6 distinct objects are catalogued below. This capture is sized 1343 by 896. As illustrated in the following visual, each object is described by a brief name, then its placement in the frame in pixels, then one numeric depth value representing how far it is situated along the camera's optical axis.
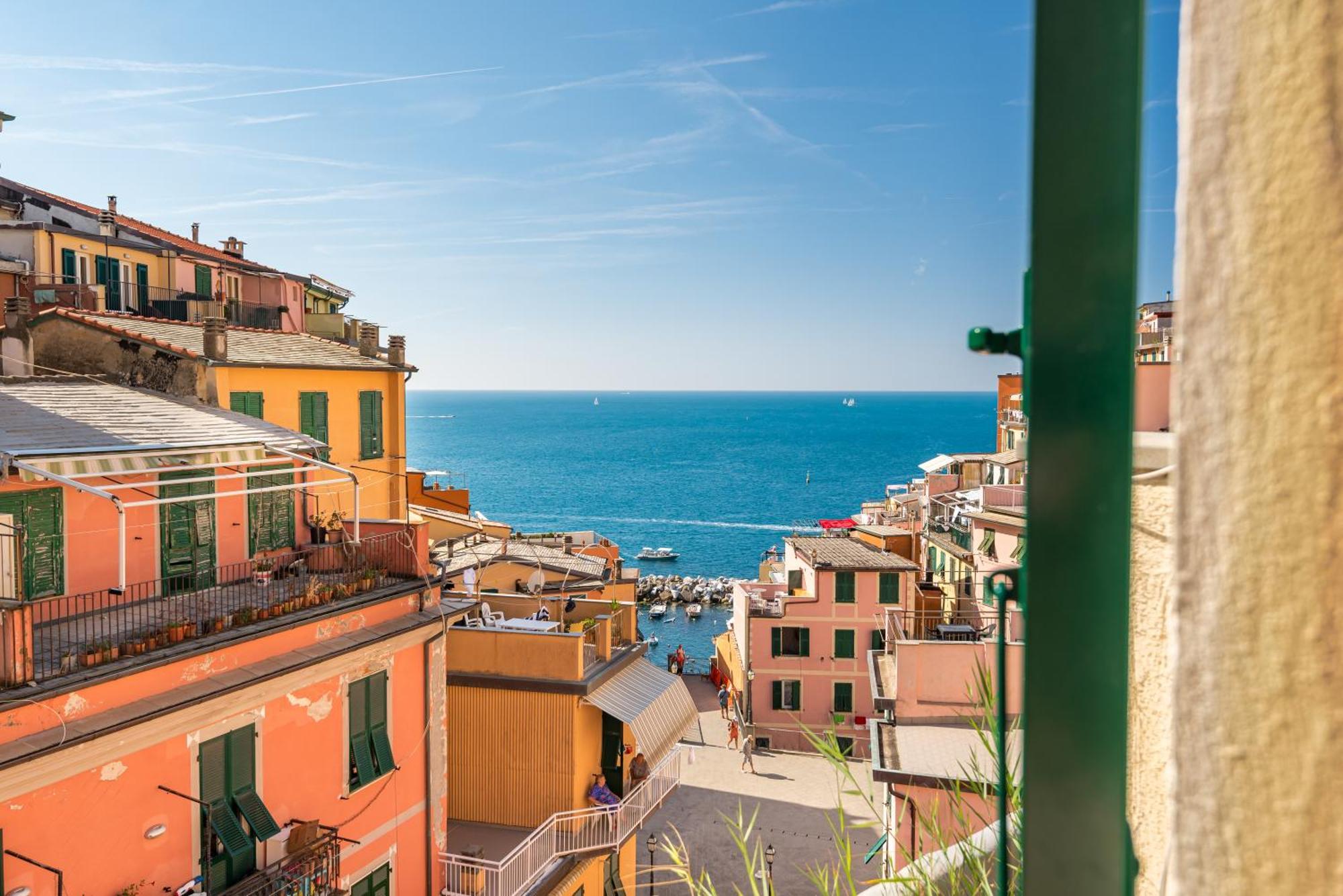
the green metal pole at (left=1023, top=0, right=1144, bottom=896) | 1.01
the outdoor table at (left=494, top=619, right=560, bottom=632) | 16.55
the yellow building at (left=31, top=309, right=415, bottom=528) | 14.30
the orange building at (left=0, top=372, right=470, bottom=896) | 8.57
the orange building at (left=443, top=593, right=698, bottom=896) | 15.40
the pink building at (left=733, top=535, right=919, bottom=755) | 29.88
